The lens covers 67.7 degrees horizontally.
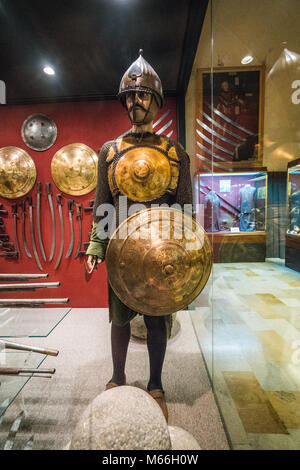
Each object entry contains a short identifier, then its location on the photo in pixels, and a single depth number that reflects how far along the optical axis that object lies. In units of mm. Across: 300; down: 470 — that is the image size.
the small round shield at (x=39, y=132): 2637
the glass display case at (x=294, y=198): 794
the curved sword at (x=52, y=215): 2773
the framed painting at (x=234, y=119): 1002
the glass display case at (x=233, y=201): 1046
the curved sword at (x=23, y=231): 2807
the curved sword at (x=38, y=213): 2771
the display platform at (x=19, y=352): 1175
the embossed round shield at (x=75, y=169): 2643
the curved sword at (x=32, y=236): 2804
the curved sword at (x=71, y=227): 2768
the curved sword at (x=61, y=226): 2792
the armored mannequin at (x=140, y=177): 1321
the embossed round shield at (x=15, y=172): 2648
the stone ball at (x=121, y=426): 790
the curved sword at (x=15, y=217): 2803
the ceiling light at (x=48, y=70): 1977
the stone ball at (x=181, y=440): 1013
